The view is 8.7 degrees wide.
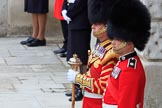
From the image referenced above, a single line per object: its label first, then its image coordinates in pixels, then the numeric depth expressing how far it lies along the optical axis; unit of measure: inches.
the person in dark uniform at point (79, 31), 482.1
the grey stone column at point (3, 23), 812.0
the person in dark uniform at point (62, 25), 640.0
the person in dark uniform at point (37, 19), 723.9
